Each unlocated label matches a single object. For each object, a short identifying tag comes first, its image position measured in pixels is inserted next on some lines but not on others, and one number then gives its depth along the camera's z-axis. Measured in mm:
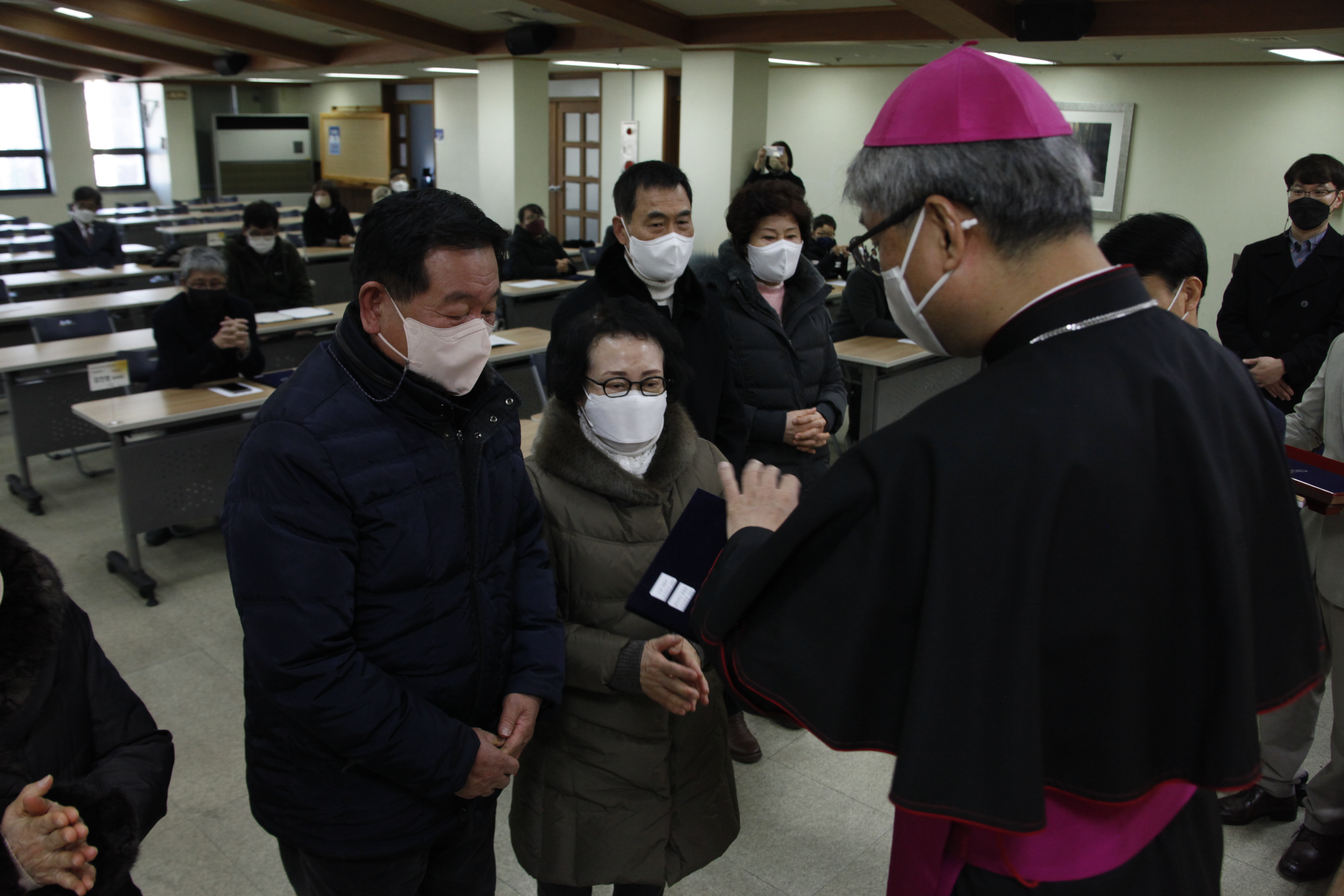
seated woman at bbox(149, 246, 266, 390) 4551
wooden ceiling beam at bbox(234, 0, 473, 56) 8367
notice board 17500
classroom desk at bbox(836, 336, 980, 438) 5516
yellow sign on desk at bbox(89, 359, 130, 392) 4469
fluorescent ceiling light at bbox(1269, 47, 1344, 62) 7410
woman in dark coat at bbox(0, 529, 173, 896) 1278
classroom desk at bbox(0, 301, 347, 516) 5051
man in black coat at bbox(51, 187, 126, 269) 8602
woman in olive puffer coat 1753
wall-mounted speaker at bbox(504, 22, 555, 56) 9562
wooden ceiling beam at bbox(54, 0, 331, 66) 9438
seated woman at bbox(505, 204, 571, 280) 8266
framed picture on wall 9547
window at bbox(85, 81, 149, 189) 17531
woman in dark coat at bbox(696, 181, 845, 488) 3002
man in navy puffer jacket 1330
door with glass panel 14430
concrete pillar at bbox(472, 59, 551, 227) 10539
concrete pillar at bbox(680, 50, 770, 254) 8984
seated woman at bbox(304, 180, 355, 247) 10016
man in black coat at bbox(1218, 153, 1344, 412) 3834
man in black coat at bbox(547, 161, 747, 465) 2672
